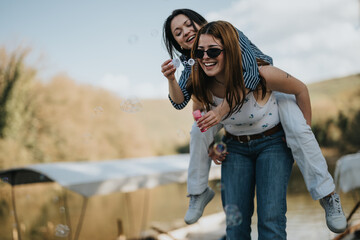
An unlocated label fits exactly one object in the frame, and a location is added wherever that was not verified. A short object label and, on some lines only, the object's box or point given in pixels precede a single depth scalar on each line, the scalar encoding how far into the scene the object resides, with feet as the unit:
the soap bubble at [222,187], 6.21
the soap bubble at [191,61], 5.37
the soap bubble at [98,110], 9.62
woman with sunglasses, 5.10
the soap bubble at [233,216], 5.80
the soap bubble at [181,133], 9.07
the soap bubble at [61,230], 11.41
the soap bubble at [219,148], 6.04
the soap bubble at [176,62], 5.05
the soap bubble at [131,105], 8.64
